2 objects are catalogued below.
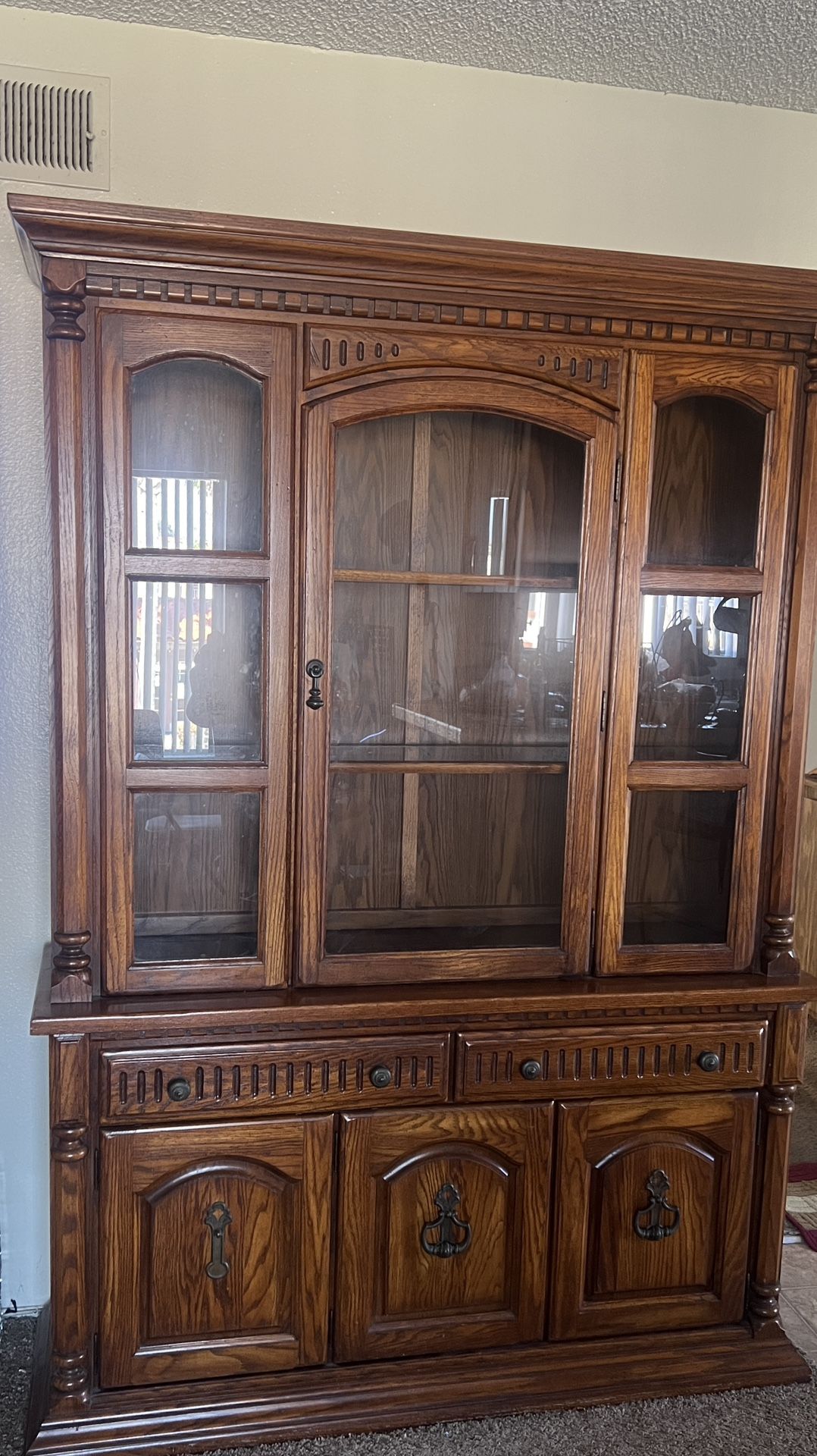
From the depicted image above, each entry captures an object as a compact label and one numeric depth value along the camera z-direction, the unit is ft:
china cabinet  5.76
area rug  8.78
